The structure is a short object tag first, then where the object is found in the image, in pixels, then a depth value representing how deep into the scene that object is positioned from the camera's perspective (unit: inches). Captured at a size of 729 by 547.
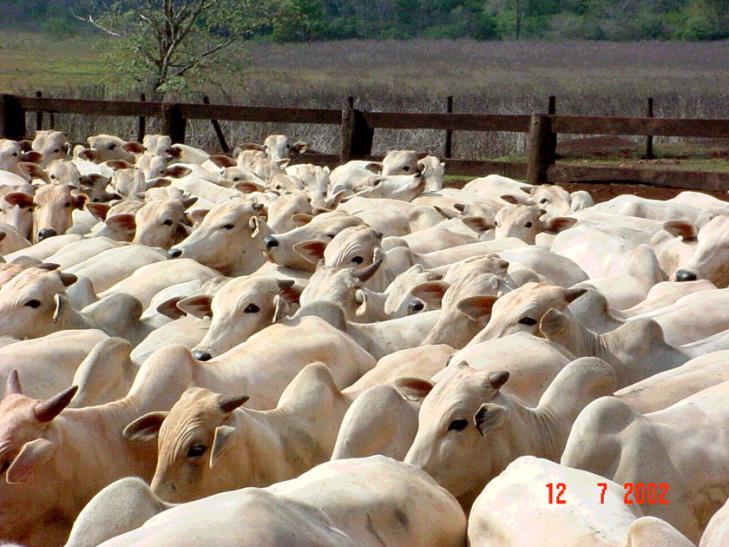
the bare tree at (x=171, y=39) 1156.5
